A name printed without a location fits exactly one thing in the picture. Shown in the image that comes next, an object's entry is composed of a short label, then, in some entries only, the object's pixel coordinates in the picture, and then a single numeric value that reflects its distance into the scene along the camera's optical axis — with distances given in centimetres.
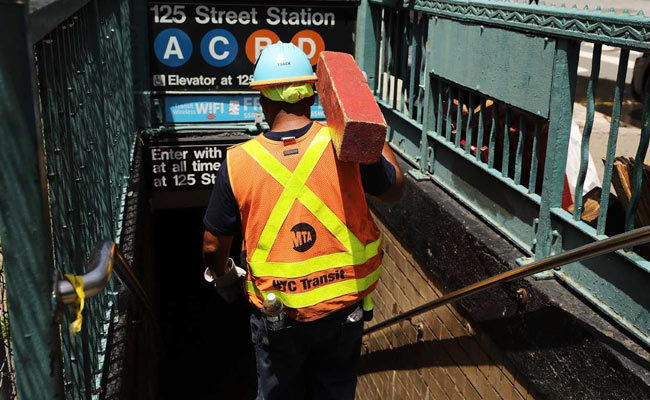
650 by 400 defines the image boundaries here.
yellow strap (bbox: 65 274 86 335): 184
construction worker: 339
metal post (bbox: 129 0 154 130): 657
